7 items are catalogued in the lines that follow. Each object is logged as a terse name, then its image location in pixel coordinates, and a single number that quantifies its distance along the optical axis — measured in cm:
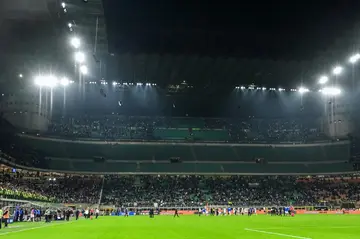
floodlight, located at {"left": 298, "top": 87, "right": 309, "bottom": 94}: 6122
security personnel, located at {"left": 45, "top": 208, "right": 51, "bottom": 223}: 3231
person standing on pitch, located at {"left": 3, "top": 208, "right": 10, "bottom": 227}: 2538
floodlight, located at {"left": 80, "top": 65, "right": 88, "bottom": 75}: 4871
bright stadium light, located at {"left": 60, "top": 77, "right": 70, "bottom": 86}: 5415
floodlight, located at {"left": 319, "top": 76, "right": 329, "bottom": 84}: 5466
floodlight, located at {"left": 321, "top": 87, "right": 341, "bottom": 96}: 6046
